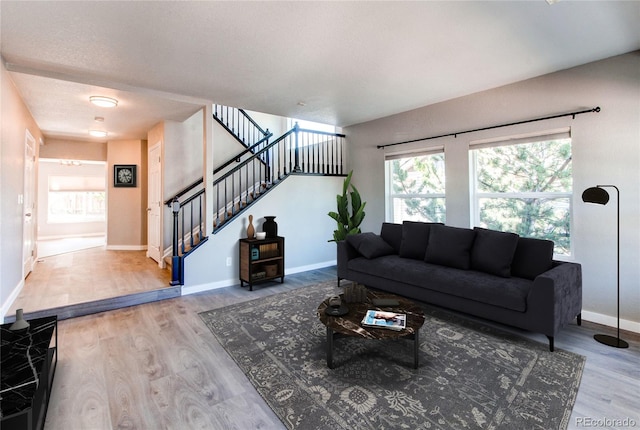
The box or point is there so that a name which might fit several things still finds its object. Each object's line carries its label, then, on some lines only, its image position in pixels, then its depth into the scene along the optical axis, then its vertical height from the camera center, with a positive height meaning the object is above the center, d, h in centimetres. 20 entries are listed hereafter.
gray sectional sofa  272 -66
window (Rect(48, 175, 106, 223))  932 +50
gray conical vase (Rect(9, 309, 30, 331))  218 -80
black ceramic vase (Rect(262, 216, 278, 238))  498 -22
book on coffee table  230 -84
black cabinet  140 -89
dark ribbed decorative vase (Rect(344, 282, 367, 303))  281 -76
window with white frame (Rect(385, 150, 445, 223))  483 +44
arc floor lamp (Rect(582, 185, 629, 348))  274 +12
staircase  564 +104
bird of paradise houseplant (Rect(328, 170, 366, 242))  532 -2
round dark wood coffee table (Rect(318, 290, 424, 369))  221 -86
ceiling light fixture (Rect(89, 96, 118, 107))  389 +148
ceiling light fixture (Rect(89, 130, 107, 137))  586 +160
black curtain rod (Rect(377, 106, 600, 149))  327 +114
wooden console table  455 -71
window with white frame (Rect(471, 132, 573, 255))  359 +33
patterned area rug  184 -121
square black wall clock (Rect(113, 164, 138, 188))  691 +90
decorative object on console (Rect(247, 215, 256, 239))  479 -26
